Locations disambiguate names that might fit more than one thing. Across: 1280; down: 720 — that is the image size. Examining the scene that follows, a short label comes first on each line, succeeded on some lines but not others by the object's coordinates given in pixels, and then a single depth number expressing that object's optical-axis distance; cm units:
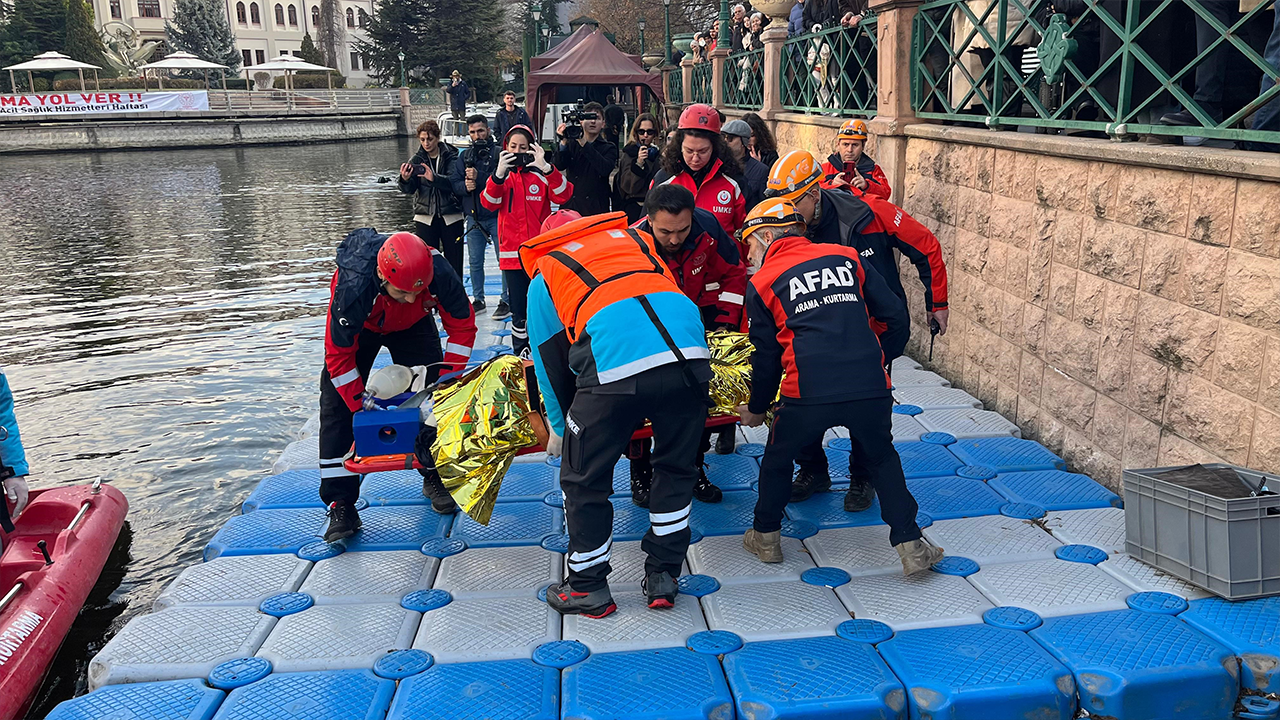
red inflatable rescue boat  402
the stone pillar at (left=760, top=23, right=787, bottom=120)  1175
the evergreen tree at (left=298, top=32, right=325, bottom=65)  5991
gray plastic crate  380
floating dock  347
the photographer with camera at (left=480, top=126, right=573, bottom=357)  809
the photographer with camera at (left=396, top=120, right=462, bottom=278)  909
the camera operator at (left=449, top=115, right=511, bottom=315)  919
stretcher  464
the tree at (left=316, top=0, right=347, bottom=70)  7175
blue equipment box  468
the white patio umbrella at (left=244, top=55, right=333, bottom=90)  4622
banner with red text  4053
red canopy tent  2359
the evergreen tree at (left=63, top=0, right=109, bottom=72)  4944
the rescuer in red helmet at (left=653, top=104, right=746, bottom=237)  613
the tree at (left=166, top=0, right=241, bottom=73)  5850
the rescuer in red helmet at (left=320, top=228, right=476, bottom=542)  457
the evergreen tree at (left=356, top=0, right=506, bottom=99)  5497
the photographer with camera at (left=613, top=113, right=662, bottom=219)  830
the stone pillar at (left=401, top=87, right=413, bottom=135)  4906
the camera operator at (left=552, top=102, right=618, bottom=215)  898
